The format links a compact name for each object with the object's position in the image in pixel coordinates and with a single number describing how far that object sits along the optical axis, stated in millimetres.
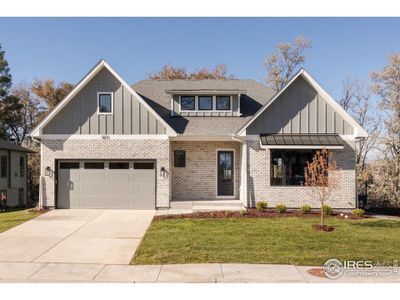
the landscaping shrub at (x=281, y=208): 14078
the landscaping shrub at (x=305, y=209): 14070
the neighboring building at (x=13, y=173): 25297
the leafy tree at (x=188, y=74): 34912
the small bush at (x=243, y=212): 13539
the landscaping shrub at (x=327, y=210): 13836
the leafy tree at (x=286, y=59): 32969
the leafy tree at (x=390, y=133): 18891
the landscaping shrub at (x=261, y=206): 14289
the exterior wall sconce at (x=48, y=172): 15258
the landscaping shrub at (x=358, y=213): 13735
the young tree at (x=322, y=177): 11688
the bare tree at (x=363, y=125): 24191
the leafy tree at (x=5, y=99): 34522
